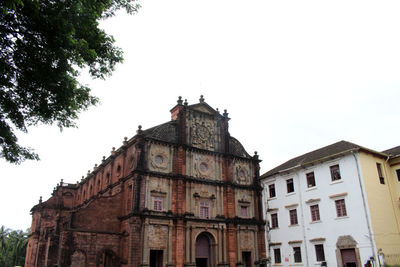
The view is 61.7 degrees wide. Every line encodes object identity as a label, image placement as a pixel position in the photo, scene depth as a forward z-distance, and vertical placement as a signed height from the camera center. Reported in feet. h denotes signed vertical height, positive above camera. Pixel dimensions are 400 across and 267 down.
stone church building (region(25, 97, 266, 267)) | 81.87 +13.80
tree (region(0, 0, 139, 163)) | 30.50 +18.71
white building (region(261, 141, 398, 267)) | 79.71 +11.59
